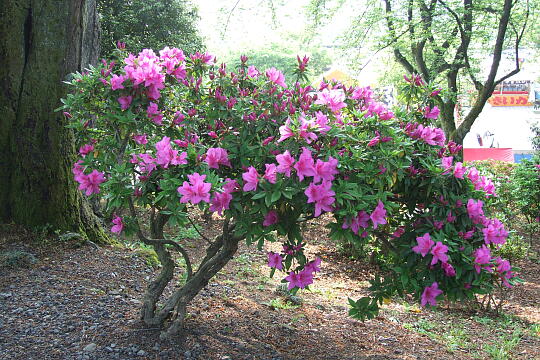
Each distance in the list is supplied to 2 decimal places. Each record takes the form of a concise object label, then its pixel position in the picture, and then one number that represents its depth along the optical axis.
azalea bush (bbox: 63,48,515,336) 2.04
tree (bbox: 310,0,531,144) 9.39
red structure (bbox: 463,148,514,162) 19.50
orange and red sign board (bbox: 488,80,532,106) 25.59
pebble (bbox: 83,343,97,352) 2.71
